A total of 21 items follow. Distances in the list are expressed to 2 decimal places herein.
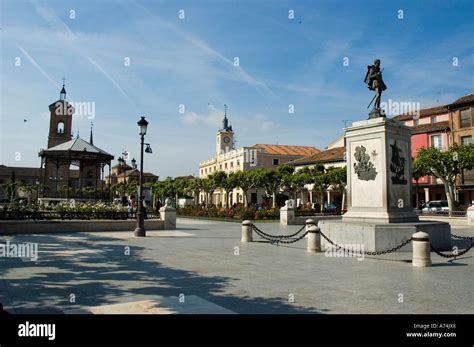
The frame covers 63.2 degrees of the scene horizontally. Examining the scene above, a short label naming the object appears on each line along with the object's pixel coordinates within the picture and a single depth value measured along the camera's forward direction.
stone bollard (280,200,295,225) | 27.10
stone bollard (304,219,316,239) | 13.57
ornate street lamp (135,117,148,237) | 17.38
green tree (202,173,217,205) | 58.56
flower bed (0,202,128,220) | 18.61
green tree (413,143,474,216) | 33.33
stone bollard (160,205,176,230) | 21.81
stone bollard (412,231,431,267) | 9.66
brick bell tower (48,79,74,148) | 77.06
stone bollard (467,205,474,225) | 26.27
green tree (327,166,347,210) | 43.69
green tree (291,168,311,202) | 45.72
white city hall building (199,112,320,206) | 76.94
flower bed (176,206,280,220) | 32.34
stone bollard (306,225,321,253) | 12.51
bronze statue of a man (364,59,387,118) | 13.90
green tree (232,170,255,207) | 50.75
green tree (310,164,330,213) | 43.97
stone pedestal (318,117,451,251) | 11.94
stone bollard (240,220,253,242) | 15.76
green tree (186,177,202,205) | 61.75
